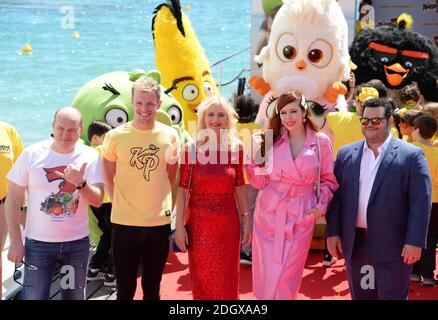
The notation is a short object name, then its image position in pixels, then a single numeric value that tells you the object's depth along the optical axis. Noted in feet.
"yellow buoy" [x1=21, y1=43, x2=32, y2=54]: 88.47
